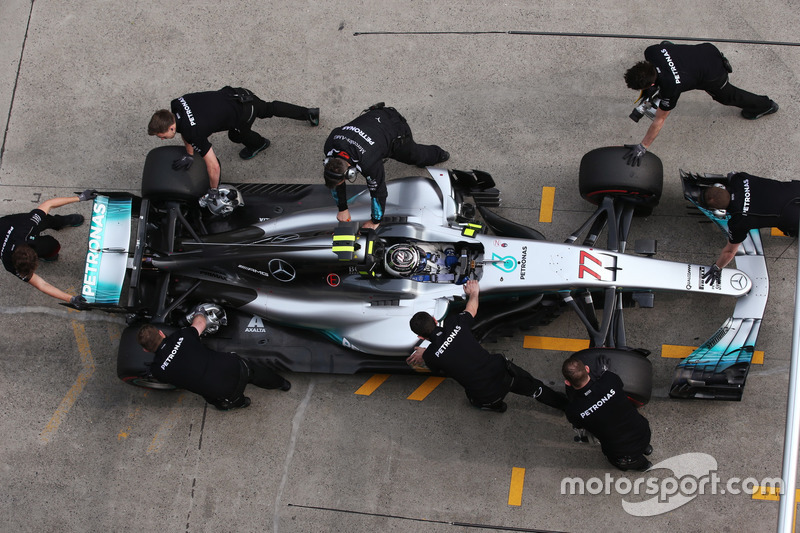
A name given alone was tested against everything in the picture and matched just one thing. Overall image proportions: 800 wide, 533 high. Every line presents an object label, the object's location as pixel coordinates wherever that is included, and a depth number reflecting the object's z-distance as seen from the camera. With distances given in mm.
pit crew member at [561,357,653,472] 4957
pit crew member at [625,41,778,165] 5297
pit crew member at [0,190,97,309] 5609
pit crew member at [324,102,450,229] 5164
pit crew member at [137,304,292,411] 5270
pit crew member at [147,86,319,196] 5570
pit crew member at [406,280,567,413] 5109
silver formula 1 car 5496
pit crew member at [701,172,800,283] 5336
